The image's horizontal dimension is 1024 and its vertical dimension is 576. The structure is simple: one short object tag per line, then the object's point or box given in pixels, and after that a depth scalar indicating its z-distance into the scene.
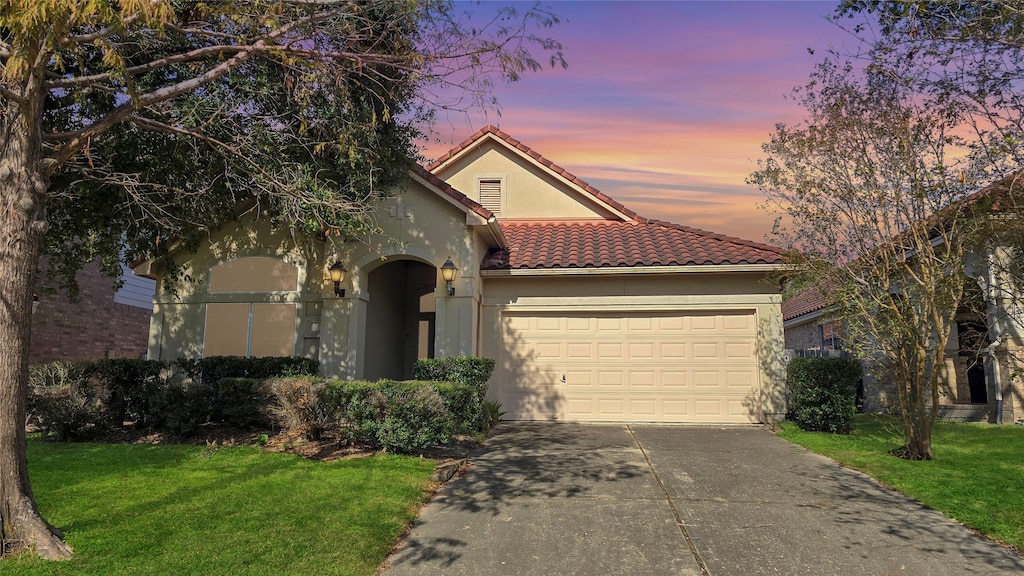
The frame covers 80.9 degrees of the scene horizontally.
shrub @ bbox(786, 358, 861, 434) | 10.39
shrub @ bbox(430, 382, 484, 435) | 8.11
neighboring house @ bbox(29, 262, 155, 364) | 15.81
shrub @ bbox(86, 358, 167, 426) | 9.57
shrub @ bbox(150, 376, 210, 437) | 9.07
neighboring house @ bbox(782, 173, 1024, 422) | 11.13
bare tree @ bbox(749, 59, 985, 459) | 7.98
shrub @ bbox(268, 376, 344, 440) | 8.47
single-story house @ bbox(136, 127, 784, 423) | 11.60
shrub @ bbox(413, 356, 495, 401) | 9.82
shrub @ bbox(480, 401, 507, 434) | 10.63
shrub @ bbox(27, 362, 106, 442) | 8.84
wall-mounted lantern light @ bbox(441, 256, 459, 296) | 11.16
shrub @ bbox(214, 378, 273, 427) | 9.15
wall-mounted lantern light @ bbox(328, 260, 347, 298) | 11.28
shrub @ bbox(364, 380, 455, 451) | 7.80
